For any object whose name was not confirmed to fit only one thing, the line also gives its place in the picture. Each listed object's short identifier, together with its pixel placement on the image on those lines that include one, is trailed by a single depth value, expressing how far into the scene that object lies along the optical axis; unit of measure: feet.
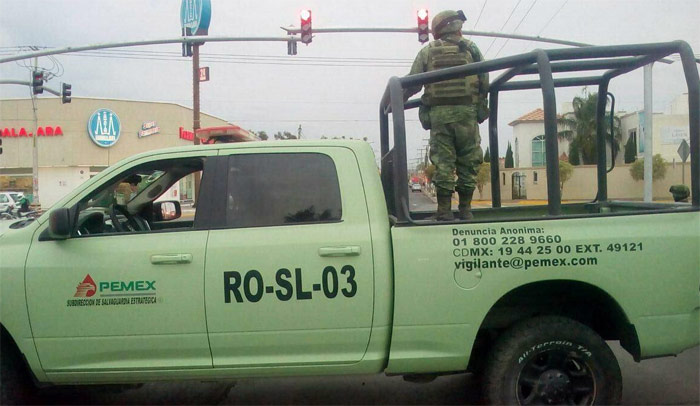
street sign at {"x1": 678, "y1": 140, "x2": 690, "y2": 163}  45.84
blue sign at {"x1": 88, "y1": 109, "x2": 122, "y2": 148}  126.21
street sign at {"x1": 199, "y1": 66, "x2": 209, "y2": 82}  61.31
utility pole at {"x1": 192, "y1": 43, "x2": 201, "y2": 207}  61.36
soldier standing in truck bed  14.44
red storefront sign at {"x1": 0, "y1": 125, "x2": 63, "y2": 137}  127.75
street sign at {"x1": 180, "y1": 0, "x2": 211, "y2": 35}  54.29
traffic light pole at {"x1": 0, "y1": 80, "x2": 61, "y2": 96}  60.23
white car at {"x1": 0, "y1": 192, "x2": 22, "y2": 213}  88.10
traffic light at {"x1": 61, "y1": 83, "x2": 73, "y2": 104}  71.31
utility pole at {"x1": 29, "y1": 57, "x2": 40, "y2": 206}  101.75
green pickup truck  11.66
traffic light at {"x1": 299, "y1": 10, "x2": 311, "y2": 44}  48.75
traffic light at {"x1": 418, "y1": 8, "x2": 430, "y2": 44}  48.21
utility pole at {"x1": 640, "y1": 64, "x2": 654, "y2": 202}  38.78
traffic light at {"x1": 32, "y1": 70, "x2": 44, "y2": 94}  65.21
